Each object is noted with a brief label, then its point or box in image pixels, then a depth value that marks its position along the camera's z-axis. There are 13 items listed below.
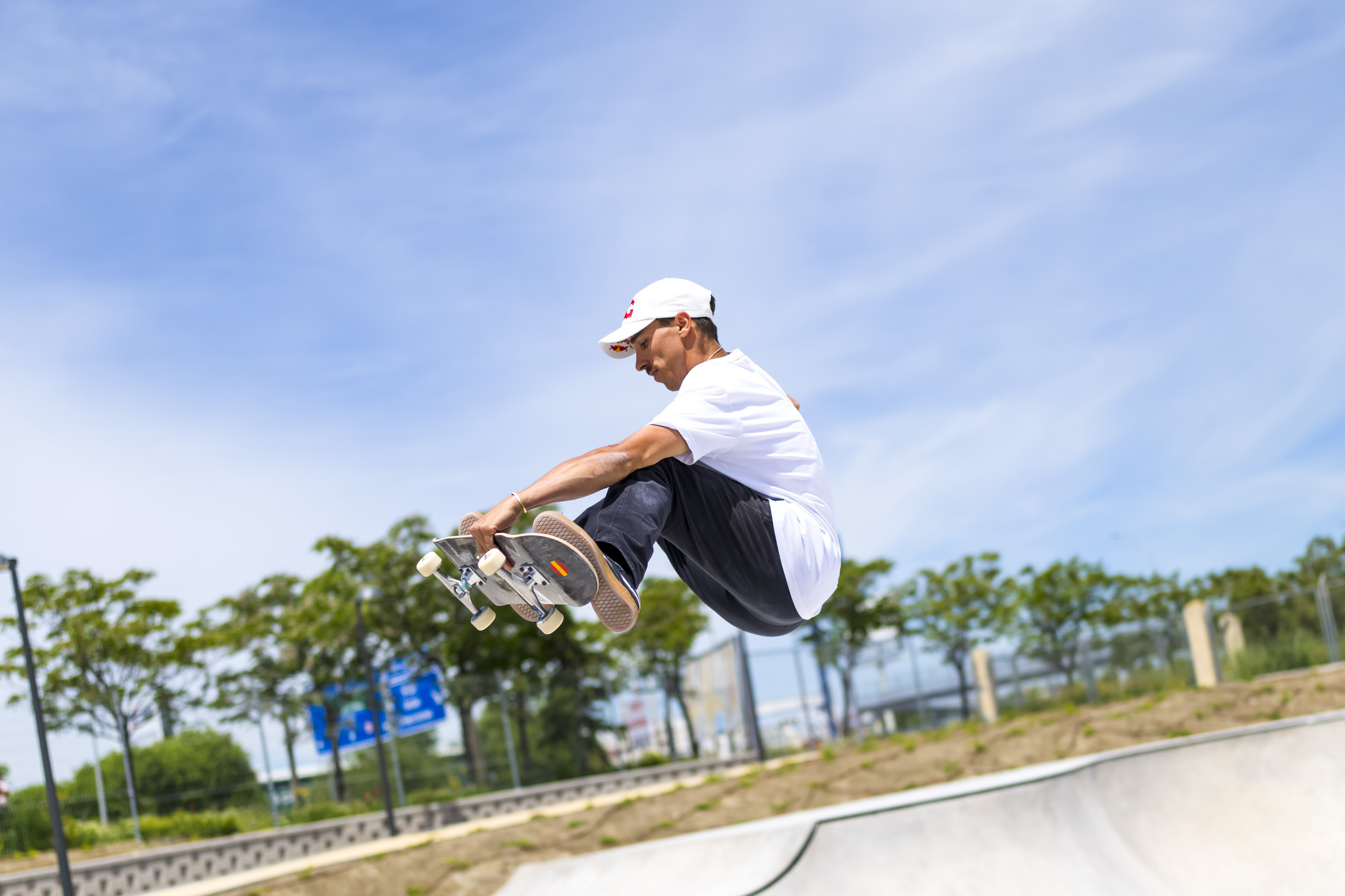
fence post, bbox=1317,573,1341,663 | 25.42
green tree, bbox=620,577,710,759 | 31.59
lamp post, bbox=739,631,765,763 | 22.89
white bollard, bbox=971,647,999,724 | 26.77
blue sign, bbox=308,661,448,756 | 19.20
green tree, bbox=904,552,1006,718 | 35.59
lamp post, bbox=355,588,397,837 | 16.47
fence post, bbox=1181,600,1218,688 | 23.56
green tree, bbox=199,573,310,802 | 18.58
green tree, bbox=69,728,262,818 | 16.16
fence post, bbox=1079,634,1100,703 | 24.80
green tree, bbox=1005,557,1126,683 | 36.44
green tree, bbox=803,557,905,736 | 35.81
